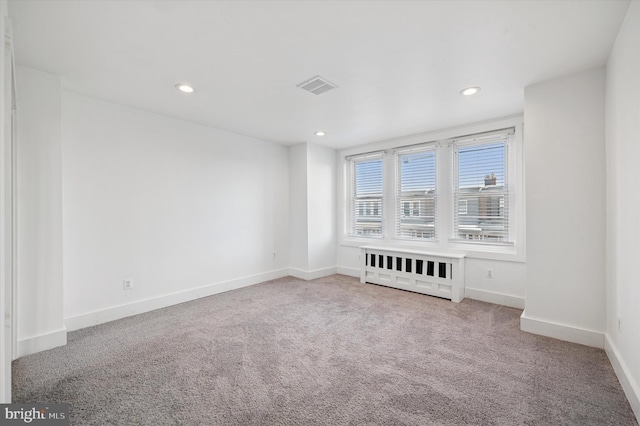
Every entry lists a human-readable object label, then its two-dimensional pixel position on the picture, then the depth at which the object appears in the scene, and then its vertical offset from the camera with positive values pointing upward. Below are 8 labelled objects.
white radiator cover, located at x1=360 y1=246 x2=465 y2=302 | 3.97 -0.91
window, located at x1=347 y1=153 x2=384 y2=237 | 5.31 +0.34
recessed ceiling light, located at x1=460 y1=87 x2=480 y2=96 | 2.94 +1.29
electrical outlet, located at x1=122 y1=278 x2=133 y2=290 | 3.36 -0.84
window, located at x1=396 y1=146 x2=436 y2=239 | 4.65 +0.32
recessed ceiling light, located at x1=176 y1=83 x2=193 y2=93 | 2.85 +1.30
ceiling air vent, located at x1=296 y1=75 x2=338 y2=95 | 2.74 +1.29
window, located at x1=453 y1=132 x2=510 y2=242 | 3.90 +0.34
